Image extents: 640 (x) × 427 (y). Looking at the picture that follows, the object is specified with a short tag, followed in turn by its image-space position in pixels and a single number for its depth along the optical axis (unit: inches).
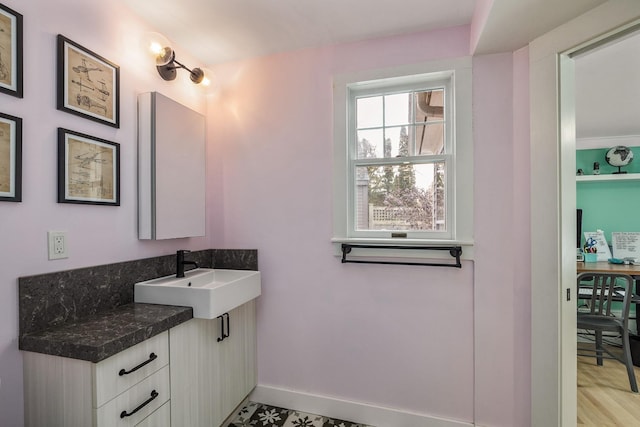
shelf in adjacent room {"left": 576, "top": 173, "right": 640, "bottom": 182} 138.3
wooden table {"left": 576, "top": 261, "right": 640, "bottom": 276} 106.8
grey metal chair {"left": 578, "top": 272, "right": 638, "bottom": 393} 95.7
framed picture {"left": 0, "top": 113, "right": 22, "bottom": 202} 44.0
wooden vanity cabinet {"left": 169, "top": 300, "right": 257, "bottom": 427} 57.3
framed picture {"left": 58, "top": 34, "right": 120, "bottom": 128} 52.1
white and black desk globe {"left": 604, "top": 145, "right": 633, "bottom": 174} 143.0
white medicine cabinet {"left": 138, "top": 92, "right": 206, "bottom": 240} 67.0
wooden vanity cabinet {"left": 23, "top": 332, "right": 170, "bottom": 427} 41.9
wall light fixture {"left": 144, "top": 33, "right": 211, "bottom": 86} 69.1
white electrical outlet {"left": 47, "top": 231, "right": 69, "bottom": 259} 50.3
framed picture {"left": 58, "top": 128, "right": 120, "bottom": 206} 52.2
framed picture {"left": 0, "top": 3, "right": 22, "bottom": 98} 44.0
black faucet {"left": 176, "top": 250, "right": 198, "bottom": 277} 73.2
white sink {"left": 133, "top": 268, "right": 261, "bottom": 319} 59.7
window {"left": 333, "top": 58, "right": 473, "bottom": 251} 73.6
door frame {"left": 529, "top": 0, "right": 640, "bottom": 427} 59.9
